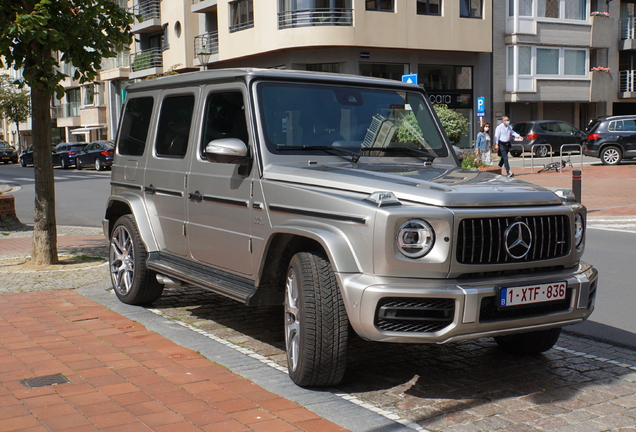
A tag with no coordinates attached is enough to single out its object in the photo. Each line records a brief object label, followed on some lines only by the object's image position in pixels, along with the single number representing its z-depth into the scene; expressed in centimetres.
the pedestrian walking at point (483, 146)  2591
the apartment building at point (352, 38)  3581
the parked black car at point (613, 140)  2894
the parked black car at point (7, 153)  5397
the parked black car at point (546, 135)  3659
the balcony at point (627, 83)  4881
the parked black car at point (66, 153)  4138
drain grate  488
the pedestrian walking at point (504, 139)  2505
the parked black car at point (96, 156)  3816
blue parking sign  3728
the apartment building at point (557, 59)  4306
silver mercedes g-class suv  426
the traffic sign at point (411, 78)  1613
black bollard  1248
